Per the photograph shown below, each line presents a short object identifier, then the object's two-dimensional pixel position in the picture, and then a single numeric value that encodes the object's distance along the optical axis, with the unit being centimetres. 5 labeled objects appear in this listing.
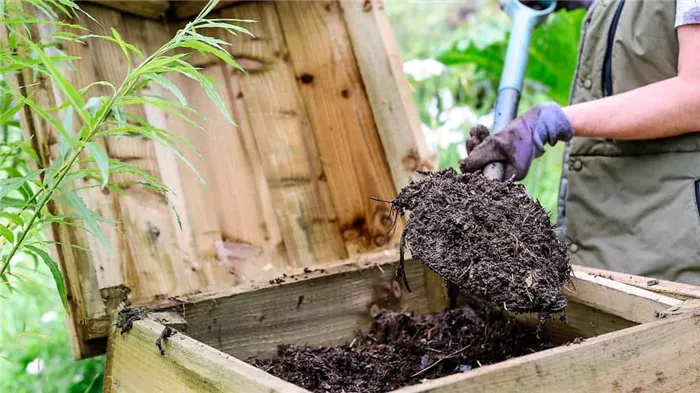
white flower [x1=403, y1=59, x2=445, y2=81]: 330
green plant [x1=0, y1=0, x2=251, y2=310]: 114
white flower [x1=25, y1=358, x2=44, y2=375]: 206
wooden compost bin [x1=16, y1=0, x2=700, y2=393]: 147
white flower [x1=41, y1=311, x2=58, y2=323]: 283
